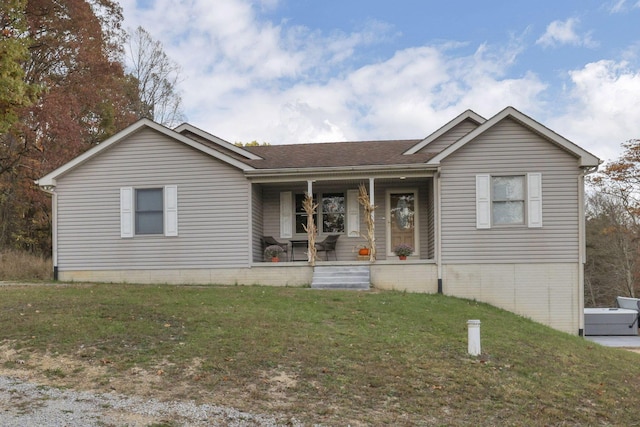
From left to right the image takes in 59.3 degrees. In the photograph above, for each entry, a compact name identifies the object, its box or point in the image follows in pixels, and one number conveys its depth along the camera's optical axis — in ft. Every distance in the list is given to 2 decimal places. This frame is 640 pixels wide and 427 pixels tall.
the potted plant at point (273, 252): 49.44
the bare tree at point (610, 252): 94.27
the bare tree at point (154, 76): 110.11
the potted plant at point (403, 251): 47.96
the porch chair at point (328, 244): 50.62
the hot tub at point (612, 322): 53.26
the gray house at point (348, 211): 45.06
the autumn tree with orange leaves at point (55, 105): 71.92
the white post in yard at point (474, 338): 25.39
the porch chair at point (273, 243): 51.03
